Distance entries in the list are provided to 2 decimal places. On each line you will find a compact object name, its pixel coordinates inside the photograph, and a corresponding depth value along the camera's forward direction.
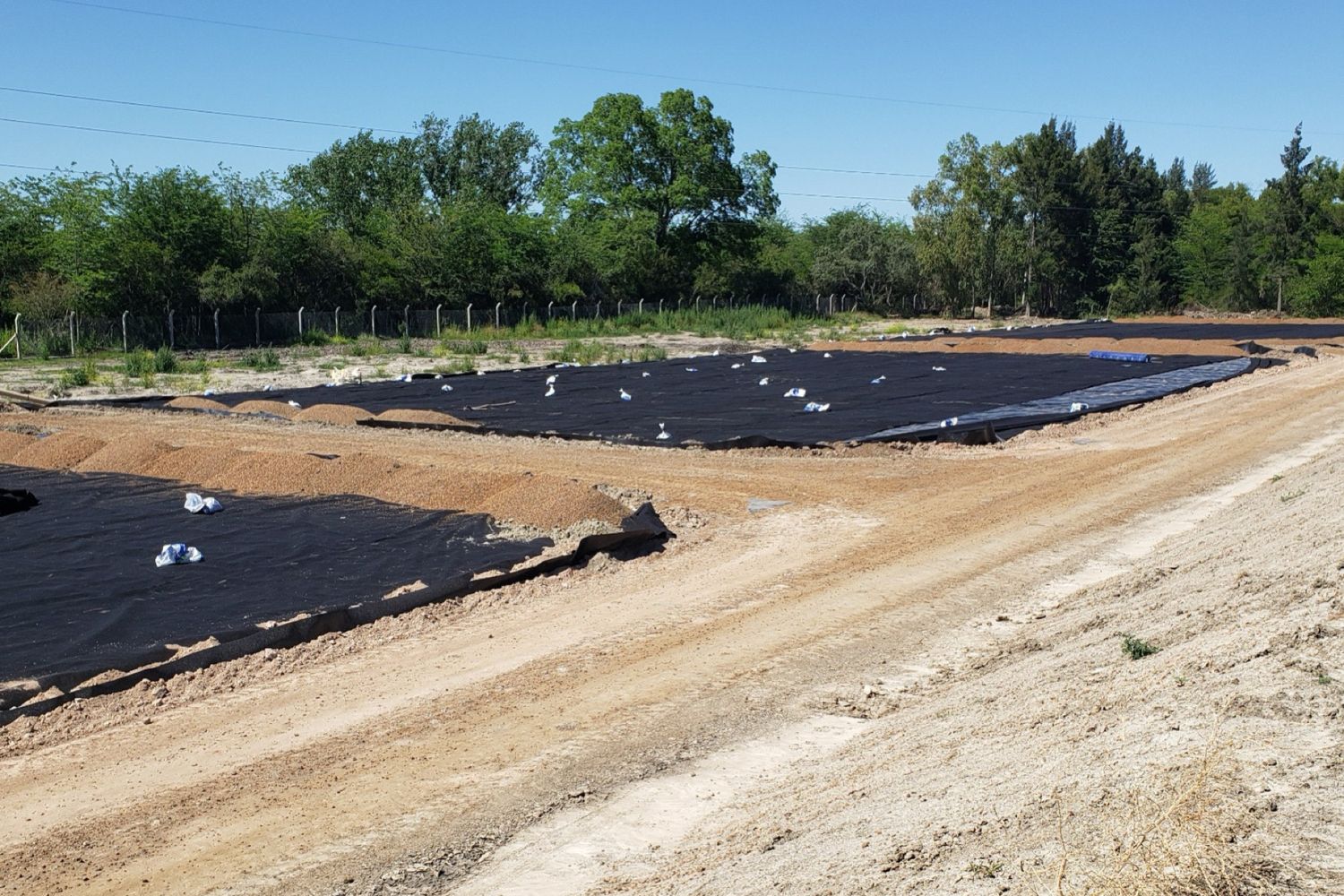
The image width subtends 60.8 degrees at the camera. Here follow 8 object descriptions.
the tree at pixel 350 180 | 74.25
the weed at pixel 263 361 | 31.88
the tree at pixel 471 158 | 79.12
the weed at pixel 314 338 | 41.62
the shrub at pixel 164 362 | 30.03
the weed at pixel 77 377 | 25.75
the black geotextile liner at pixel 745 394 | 18.53
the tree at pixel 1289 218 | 66.50
